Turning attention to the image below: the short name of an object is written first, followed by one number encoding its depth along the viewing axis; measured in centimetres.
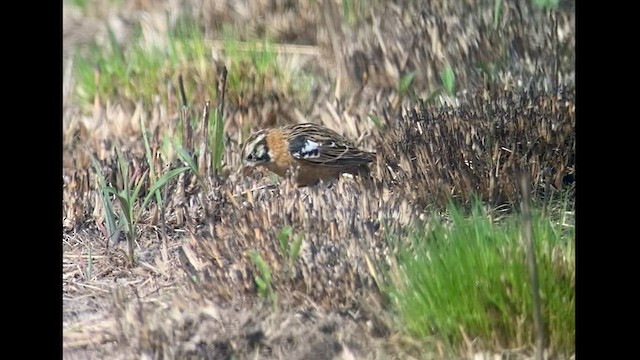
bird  1248
